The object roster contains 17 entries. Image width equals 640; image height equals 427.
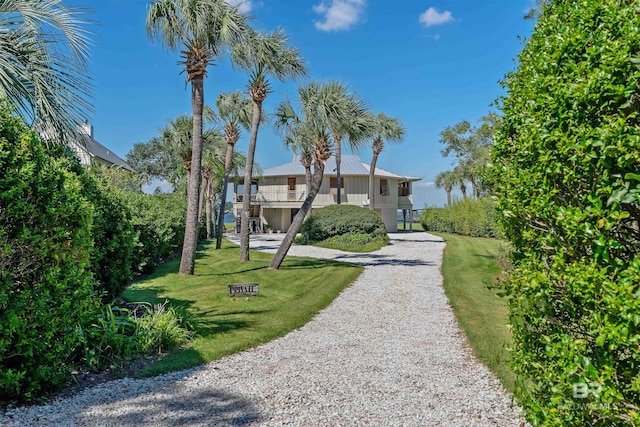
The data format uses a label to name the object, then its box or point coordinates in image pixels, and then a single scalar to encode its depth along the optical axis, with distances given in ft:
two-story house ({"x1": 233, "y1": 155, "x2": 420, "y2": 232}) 114.42
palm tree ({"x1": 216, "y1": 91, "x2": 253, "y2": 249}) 65.57
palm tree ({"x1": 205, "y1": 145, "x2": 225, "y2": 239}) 78.69
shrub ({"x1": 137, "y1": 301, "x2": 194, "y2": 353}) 17.38
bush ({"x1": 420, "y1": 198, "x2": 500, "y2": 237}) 95.25
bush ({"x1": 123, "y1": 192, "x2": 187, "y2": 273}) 39.58
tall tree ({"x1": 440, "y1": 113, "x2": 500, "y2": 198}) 144.66
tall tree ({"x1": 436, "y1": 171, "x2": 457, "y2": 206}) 162.48
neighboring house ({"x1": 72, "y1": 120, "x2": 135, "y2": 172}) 102.47
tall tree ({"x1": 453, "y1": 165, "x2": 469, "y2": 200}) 149.69
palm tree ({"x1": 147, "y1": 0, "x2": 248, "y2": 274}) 35.58
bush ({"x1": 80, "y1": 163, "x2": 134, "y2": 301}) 22.24
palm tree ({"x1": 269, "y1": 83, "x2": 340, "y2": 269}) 43.21
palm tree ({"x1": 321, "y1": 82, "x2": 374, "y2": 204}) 43.16
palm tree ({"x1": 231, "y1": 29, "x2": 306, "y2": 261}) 40.27
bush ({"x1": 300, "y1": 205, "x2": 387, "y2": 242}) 78.64
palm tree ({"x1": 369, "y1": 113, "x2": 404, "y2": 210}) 105.81
